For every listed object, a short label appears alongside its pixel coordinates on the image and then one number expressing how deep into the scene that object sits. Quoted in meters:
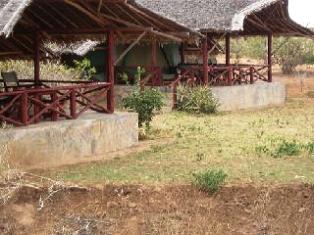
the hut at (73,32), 10.66
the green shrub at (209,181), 9.19
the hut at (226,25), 17.95
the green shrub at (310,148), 11.36
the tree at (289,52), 34.22
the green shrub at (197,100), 17.34
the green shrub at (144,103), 13.13
